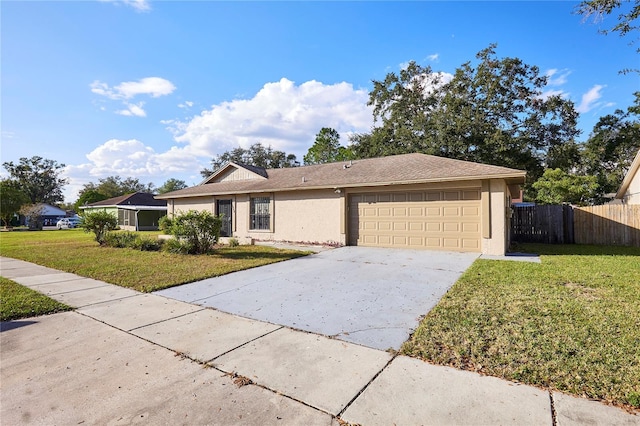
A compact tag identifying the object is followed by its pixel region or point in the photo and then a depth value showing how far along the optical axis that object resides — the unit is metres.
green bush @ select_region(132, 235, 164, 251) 11.90
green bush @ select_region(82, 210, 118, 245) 13.45
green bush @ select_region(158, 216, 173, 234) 11.33
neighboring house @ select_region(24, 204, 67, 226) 43.81
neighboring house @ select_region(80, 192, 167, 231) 28.55
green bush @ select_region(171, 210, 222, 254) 10.48
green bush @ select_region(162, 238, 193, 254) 10.66
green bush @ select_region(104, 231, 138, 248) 12.65
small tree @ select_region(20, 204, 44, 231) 33.88
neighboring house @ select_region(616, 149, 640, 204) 16.16
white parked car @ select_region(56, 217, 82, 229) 32.94
